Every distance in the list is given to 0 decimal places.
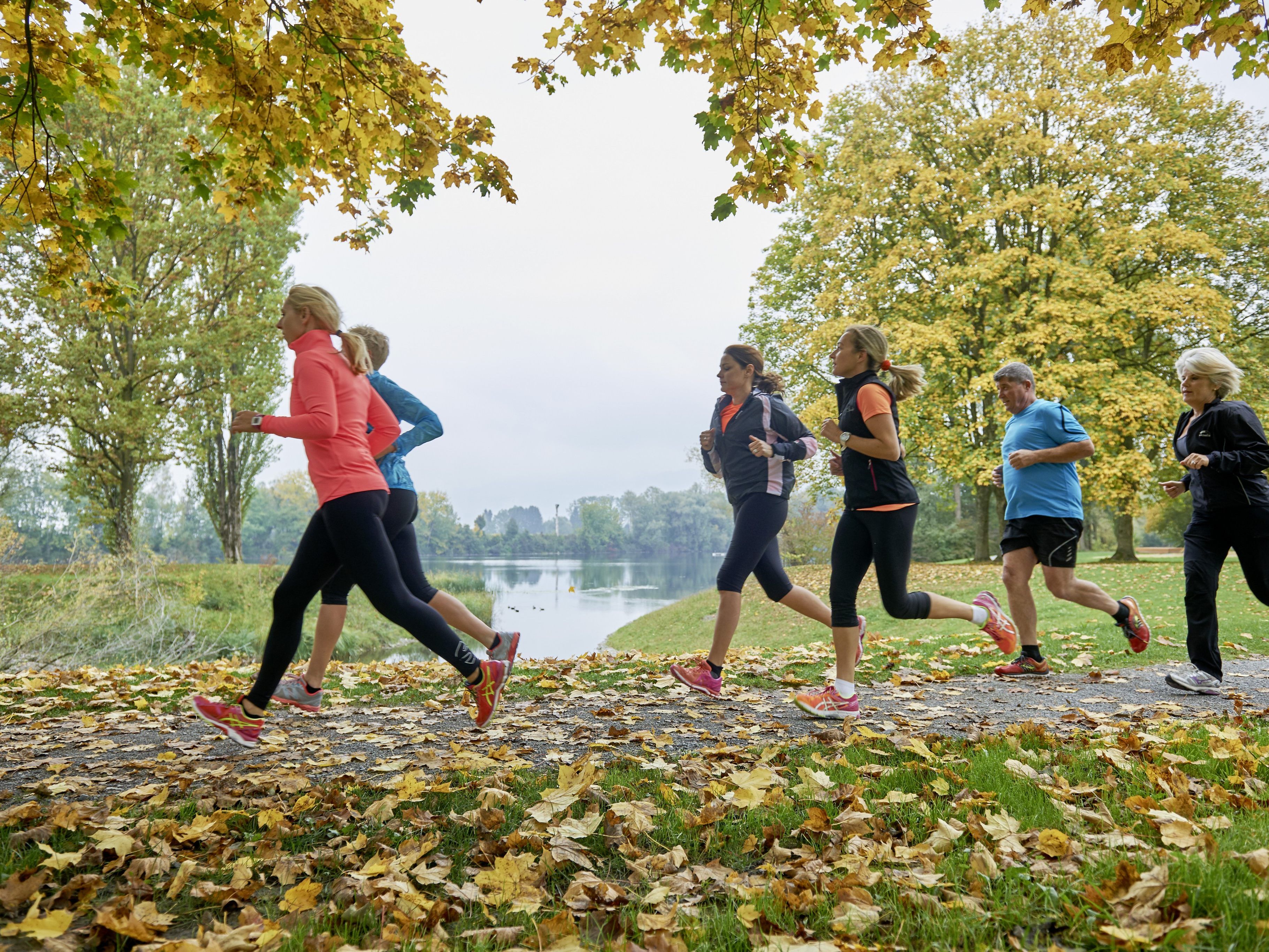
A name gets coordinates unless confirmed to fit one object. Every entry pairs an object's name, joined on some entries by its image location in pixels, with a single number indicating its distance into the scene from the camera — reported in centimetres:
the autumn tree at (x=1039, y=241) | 1521
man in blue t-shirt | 495
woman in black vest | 400
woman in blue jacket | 431
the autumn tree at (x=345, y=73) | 367
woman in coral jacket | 343
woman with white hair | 430
